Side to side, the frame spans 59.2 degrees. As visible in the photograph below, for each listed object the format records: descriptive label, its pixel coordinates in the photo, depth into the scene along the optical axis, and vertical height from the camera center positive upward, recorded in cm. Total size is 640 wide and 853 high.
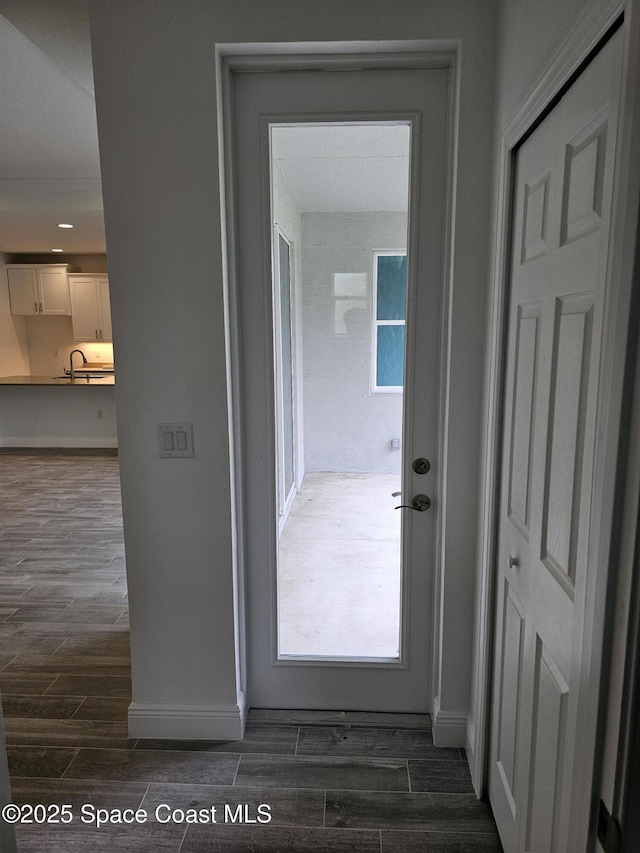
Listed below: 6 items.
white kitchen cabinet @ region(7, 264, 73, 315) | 808 +67
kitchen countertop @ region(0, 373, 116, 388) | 754 -61
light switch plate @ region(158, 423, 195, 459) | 196 -36
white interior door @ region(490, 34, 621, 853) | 100 -25
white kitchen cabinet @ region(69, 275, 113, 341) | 815 +42
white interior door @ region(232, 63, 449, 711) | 186 -4
